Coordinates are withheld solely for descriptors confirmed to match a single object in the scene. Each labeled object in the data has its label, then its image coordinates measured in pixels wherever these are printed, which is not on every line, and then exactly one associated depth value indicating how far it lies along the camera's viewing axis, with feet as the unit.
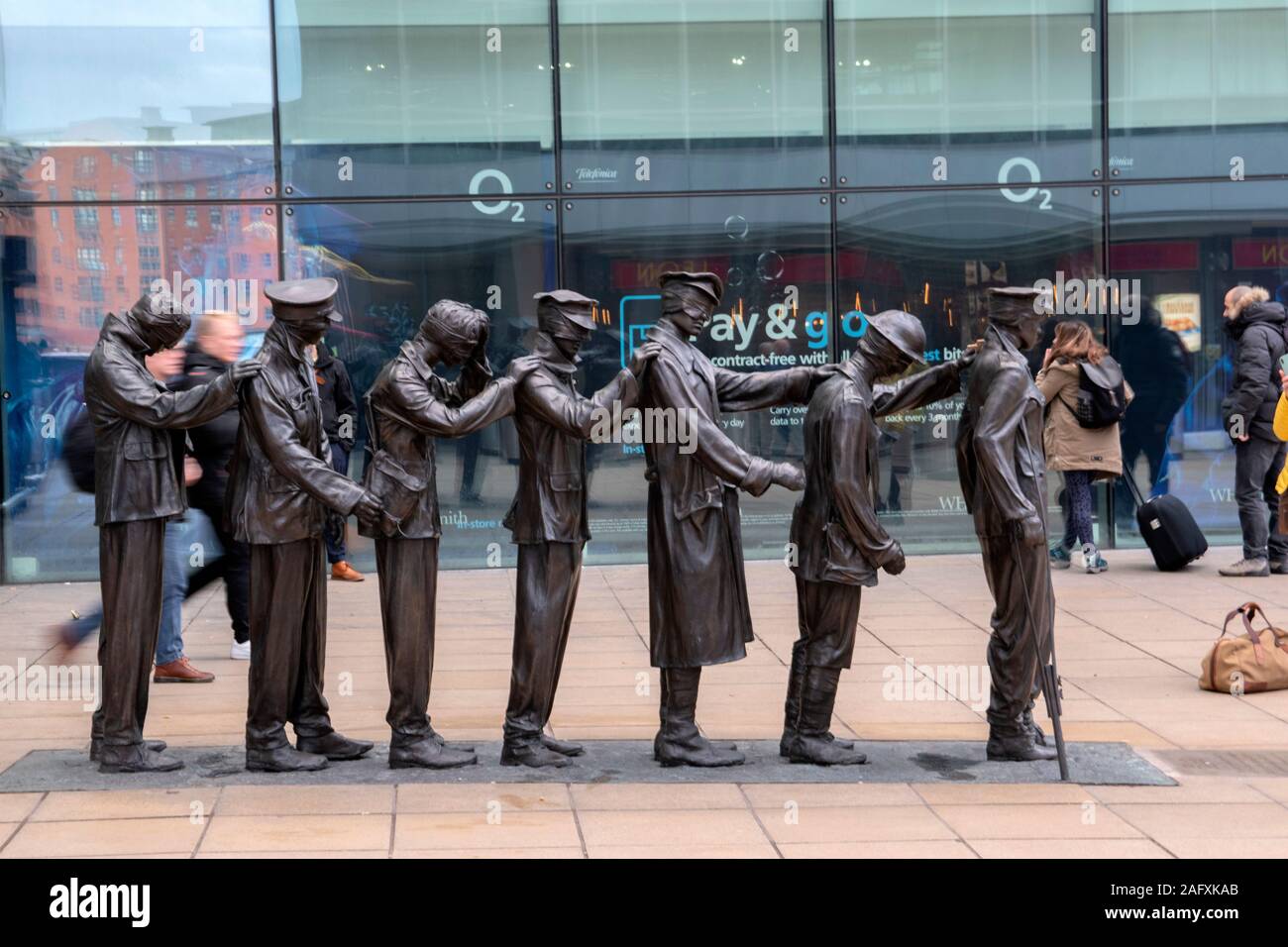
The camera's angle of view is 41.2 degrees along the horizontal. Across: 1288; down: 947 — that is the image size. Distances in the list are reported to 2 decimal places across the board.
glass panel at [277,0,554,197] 41.96
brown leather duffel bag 26.53
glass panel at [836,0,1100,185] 43.14
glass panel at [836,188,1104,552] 43.09
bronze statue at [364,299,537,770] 21.27
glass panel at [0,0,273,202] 41.16
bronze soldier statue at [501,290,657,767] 21.76
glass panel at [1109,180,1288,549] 43.16
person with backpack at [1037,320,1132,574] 38.78
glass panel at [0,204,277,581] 40.91
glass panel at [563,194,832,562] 42.57
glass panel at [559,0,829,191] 42.70
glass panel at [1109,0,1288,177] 43.21
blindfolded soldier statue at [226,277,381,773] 20.98
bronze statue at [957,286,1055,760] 21.52
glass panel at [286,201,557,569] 41.91
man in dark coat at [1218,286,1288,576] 36.81
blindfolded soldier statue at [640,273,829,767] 21.67
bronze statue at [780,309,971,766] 21.39
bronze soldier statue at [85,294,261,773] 21.43
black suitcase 38.96
